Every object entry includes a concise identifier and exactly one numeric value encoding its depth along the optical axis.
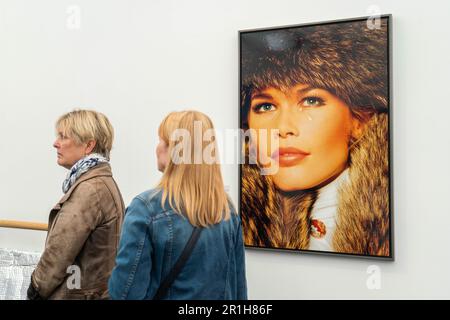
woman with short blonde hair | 2.05
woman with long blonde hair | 1.65
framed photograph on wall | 2.53
